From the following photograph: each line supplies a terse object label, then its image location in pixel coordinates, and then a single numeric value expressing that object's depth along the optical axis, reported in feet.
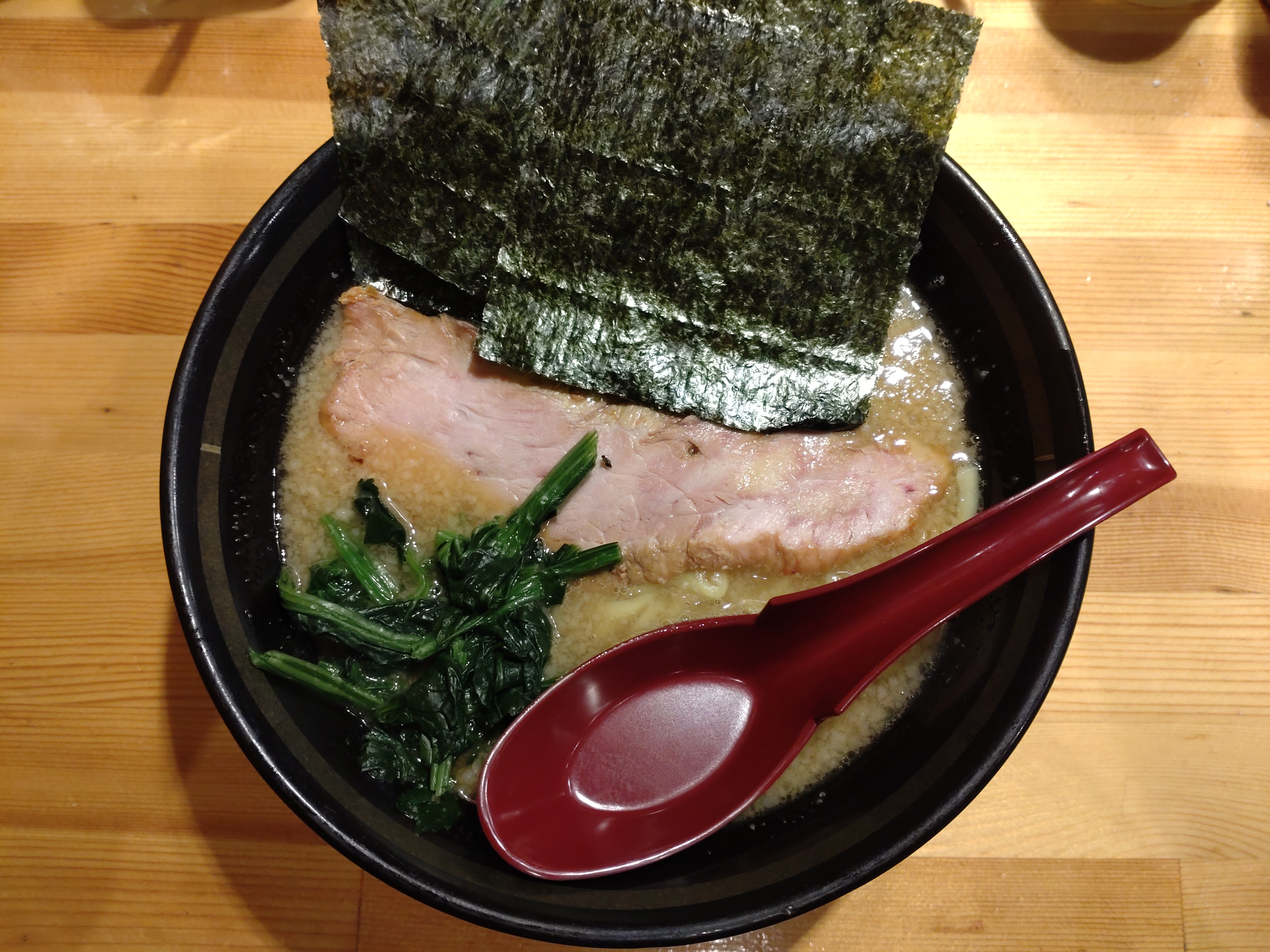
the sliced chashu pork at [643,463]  0.90
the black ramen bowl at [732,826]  0.75
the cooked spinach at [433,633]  0.84
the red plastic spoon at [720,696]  0.78
